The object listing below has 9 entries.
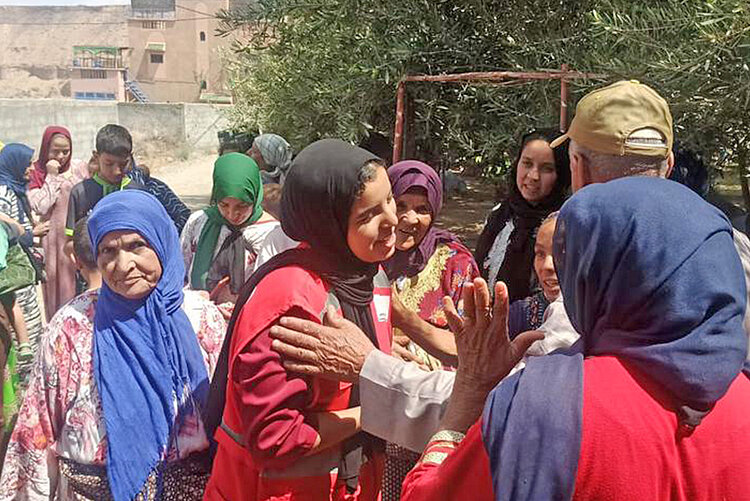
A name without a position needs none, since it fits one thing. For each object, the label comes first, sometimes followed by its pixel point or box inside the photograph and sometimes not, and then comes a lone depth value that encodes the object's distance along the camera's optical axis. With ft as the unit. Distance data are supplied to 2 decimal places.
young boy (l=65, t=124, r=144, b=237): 16.75
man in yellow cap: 7.52
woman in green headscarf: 12.83
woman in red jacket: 5.74
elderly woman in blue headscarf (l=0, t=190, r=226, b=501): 7.27
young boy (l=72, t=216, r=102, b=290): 9.39
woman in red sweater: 3.77
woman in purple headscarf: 10.23
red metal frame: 16.20
